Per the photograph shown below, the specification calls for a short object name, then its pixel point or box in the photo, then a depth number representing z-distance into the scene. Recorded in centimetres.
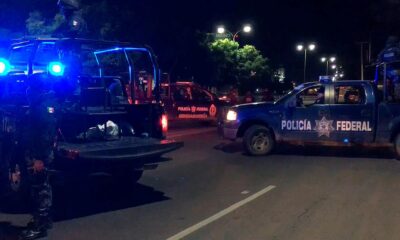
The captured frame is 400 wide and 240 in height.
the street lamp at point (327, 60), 10705
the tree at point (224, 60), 3538
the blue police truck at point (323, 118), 1250
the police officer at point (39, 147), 609
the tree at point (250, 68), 4003
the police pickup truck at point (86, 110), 712
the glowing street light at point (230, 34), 3418
